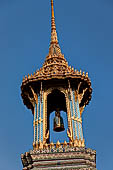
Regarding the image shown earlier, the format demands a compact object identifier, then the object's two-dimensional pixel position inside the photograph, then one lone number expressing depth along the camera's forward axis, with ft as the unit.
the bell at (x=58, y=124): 79.97
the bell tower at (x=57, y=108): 66.54
